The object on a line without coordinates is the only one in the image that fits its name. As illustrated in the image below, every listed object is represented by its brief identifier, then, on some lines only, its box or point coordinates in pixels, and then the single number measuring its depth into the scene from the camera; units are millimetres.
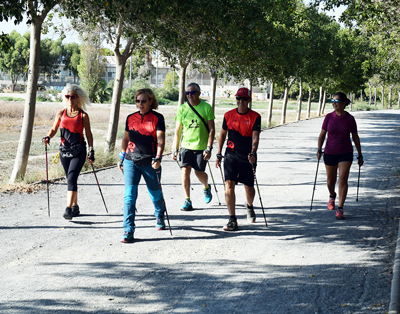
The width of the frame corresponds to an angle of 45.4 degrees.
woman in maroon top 7711
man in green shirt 7602
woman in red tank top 7094
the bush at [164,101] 64569
